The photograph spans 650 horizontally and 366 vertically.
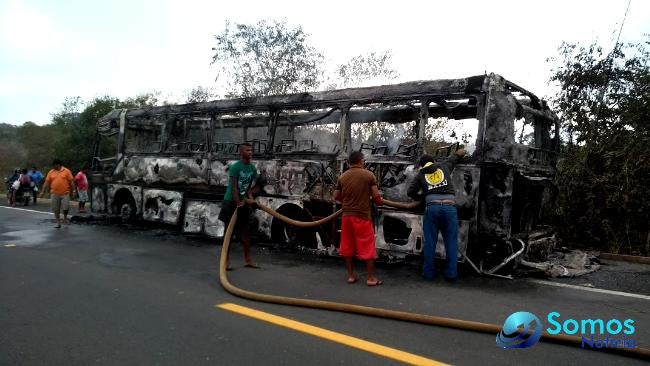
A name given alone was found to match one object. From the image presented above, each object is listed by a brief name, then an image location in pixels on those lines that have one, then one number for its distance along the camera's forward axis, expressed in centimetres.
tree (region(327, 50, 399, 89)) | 1961
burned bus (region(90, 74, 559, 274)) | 557
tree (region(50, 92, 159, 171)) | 2328
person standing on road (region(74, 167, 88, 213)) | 1373
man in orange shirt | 986
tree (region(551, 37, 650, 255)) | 765
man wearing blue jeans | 528
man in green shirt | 601
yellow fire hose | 312
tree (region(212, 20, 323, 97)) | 2016
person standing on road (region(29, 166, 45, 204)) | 1644
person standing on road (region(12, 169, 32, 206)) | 1619
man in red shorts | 512
